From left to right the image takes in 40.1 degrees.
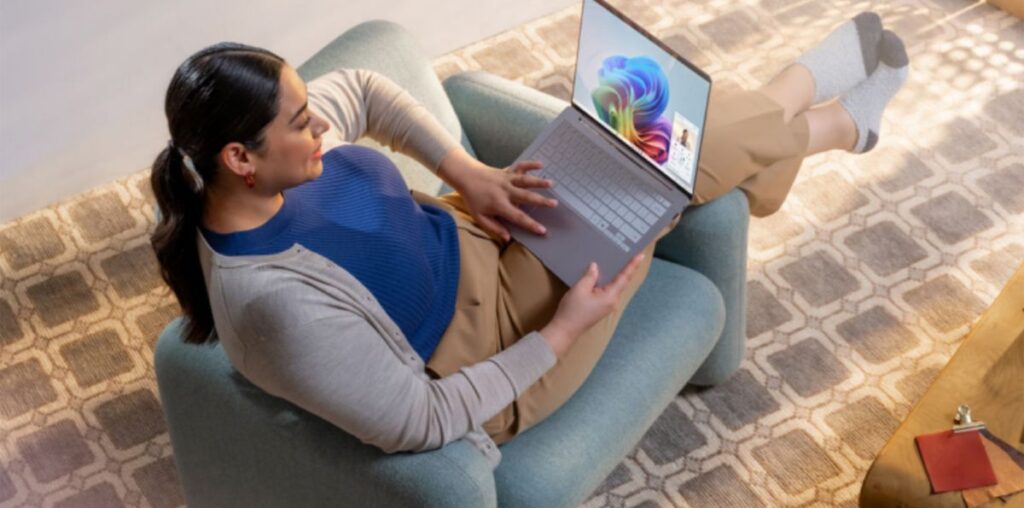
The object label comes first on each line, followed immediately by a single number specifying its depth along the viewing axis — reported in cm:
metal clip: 215
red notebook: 209
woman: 186
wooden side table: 211
